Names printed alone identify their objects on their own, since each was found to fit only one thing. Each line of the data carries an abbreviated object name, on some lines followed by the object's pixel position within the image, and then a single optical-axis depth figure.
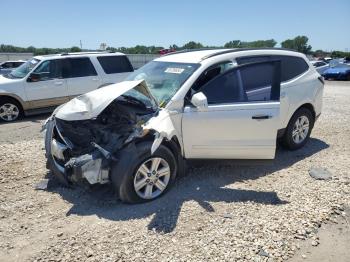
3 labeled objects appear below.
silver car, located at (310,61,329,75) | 21.75
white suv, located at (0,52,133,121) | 8.82
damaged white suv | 3.89
